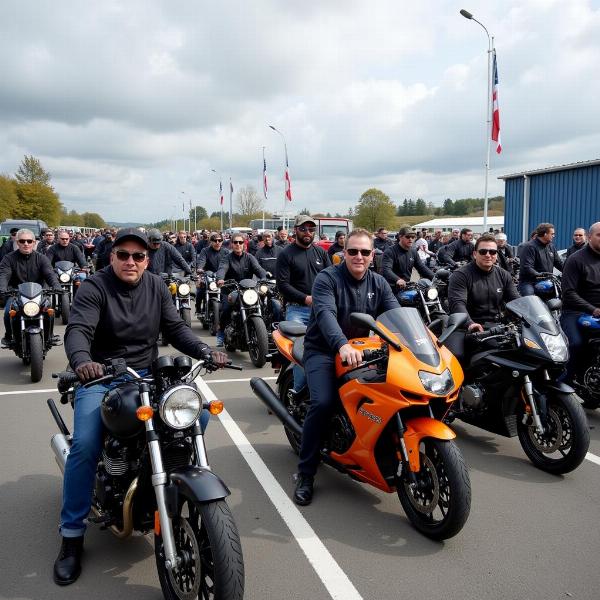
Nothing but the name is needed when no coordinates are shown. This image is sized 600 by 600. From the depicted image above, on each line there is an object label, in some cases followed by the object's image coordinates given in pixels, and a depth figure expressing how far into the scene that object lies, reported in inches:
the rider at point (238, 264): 390.9
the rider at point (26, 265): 335.0
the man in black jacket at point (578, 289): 235.3
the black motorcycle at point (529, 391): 174.4
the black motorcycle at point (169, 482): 100.3
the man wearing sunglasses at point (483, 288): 221.6
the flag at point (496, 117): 820.0
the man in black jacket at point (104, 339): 122.1
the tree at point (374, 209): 3287.4
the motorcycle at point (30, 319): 298.9
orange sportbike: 132.1
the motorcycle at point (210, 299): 442.0
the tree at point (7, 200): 2652.6
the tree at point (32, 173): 3100.4
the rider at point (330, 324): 156.0
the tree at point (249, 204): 3468.3
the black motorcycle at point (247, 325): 328.8
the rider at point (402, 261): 394.0
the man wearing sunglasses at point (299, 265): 280.5
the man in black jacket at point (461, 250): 538.9
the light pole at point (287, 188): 1535.9
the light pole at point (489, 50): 795.5
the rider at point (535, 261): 358.0
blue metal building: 855.7
